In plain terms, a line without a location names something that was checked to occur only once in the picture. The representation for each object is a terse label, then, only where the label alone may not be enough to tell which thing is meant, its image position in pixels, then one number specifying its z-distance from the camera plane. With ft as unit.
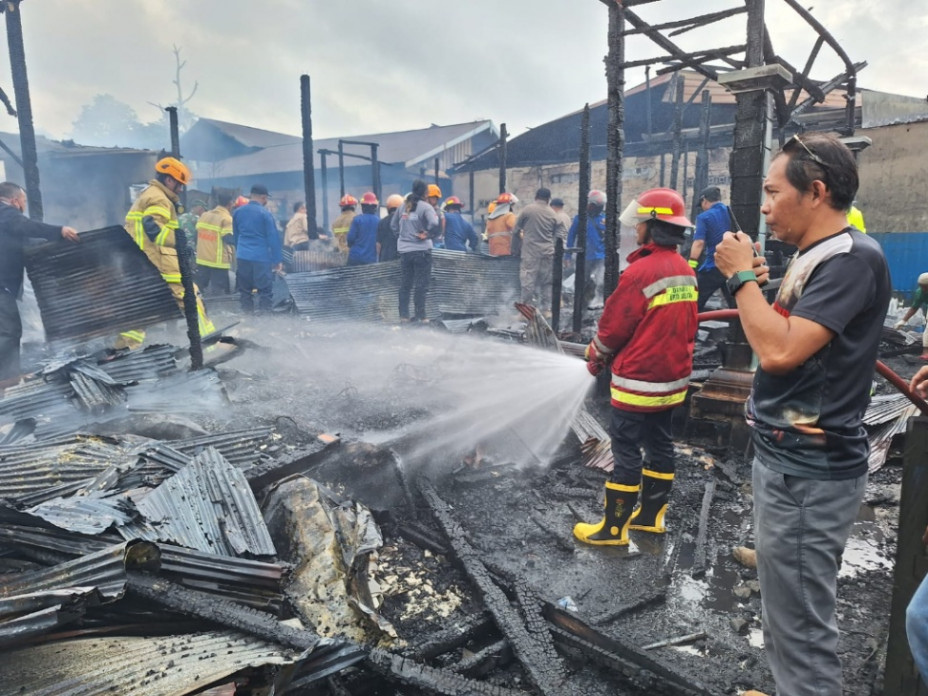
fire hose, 7.29
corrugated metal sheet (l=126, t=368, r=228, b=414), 18.24
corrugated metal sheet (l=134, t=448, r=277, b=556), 10.05
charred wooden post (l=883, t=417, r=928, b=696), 6.03
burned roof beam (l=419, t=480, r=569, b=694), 8.35
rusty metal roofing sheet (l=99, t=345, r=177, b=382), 19.21
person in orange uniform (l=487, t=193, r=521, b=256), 41.11
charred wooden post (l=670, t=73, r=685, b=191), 46.33
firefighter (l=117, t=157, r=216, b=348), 23.20
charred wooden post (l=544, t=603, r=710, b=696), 8.11
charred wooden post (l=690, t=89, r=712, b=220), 44.04
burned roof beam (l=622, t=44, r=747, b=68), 18.75
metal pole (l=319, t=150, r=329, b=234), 63.40
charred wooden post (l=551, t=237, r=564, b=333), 27.58
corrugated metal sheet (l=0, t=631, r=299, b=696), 6.48
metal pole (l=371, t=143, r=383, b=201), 55.36
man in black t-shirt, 5.90
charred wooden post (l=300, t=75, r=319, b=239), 45.44
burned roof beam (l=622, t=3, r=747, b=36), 19.05
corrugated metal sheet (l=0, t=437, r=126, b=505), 11.80
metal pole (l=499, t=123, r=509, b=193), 50.60
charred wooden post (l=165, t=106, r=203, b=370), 20.58
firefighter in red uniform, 11.68
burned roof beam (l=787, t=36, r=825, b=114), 26.20
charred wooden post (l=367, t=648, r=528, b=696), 7.68
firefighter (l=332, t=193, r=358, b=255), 41.22
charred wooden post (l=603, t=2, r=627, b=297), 20.89
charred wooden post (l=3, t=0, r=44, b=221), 29.19
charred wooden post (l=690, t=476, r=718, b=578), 11.69
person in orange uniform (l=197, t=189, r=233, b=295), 32.37
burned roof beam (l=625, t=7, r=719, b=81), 20.45
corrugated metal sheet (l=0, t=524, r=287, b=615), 8.71
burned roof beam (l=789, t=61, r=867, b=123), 30.50
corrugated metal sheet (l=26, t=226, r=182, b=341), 21.01
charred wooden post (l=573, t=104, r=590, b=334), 27.45
